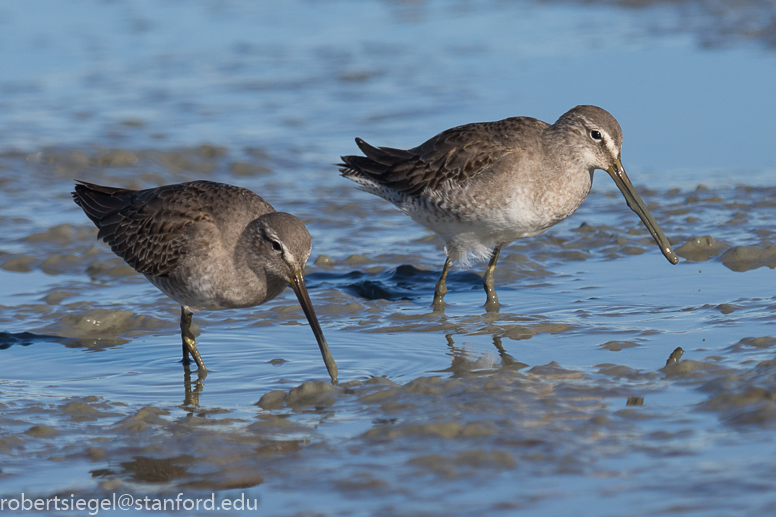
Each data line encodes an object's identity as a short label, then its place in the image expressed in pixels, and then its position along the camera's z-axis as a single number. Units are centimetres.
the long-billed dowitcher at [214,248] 1074
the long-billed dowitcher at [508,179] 1332
